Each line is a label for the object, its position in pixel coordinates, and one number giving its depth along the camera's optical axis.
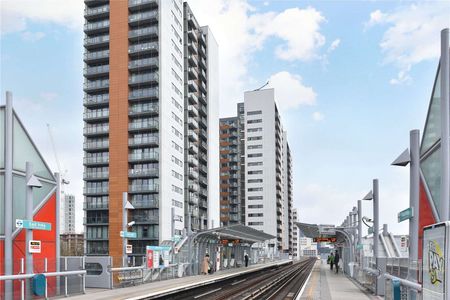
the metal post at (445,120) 11.61
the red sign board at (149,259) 26.62
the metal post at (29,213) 17.23
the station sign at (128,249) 26.48
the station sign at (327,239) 49.47
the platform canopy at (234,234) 34.62
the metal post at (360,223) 32.12
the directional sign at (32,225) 17.00
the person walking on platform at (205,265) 36.37
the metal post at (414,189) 13.87
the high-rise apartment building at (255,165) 138.25
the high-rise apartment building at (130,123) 73.00
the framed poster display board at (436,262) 6.78
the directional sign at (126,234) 25.72
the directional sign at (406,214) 13.70
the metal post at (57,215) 21.75
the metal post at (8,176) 17.80
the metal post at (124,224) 26.23
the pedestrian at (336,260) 41.94
